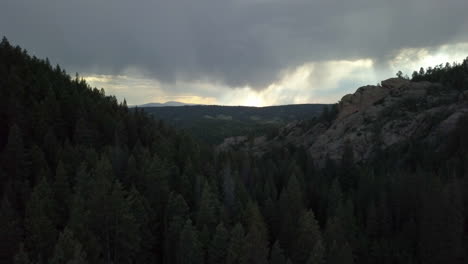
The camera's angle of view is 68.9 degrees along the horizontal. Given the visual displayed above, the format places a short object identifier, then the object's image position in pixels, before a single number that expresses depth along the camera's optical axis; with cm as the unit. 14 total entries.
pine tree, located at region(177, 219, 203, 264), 3938
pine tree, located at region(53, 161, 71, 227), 4109
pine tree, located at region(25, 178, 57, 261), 3450
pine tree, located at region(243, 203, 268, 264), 3958
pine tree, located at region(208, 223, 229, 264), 4134
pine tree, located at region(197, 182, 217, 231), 4678
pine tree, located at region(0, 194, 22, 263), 3346
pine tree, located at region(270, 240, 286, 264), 3994
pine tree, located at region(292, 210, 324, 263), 4525
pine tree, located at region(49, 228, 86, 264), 2855
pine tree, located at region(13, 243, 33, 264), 2833
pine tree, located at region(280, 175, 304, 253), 5069
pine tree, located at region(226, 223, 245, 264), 3975
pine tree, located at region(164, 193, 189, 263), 4334
